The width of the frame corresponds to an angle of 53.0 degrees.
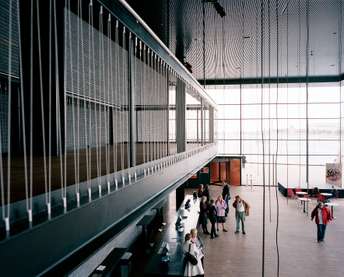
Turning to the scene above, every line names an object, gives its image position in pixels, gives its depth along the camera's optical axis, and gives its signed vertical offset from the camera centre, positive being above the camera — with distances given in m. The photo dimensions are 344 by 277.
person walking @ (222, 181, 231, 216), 13.53 -2.57
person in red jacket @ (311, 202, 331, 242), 9.63 -2.50
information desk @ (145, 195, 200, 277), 6.12 -2.50
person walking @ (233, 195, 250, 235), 10.54 -2.52
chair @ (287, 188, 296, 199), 16.54 -3.12
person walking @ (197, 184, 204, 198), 13.82 -2.52
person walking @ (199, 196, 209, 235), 10.80 -2.68
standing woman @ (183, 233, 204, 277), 6.18 -2.44
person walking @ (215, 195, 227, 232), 11.09 -2.59
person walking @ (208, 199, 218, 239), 10.23 -2.61
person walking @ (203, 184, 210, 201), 14.13 -2.57
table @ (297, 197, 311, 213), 13.44 -2.87
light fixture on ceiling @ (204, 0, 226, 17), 6.85 +2.47
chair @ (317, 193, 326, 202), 13.60 -2.79
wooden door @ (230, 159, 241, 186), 20.30 -2.58
